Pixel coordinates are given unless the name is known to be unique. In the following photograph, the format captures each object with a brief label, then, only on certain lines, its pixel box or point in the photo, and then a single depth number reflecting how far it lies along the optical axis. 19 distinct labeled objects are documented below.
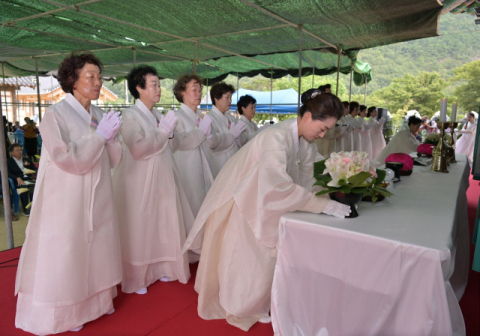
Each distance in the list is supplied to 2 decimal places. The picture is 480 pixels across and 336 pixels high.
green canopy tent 3.79
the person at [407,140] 5.39
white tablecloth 1.38
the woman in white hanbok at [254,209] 1.77
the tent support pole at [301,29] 4.27
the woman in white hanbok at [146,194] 2.52
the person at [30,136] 7.89
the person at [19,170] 4.62
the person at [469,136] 9.92
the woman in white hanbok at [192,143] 3.08
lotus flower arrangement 1.69
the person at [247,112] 4.51
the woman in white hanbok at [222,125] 3.69
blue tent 15.37
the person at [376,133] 8.65
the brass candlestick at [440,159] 3.12
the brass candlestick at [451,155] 3.57
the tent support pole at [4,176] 2.91
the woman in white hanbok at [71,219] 1.95
